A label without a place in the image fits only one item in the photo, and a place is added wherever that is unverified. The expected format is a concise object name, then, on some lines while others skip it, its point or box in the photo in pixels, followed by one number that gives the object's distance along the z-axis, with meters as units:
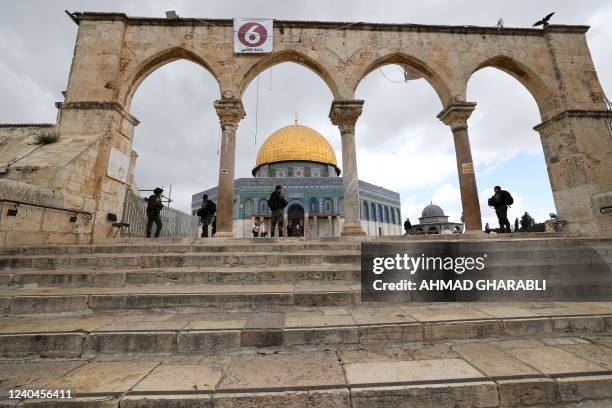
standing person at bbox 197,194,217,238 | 8.86
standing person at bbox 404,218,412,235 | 16.09
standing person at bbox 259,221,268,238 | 14.02
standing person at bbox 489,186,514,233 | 7.55
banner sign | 8.02
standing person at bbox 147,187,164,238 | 7.63
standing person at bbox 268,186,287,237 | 7.86
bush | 6.40
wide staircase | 1.64
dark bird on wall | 8.53
